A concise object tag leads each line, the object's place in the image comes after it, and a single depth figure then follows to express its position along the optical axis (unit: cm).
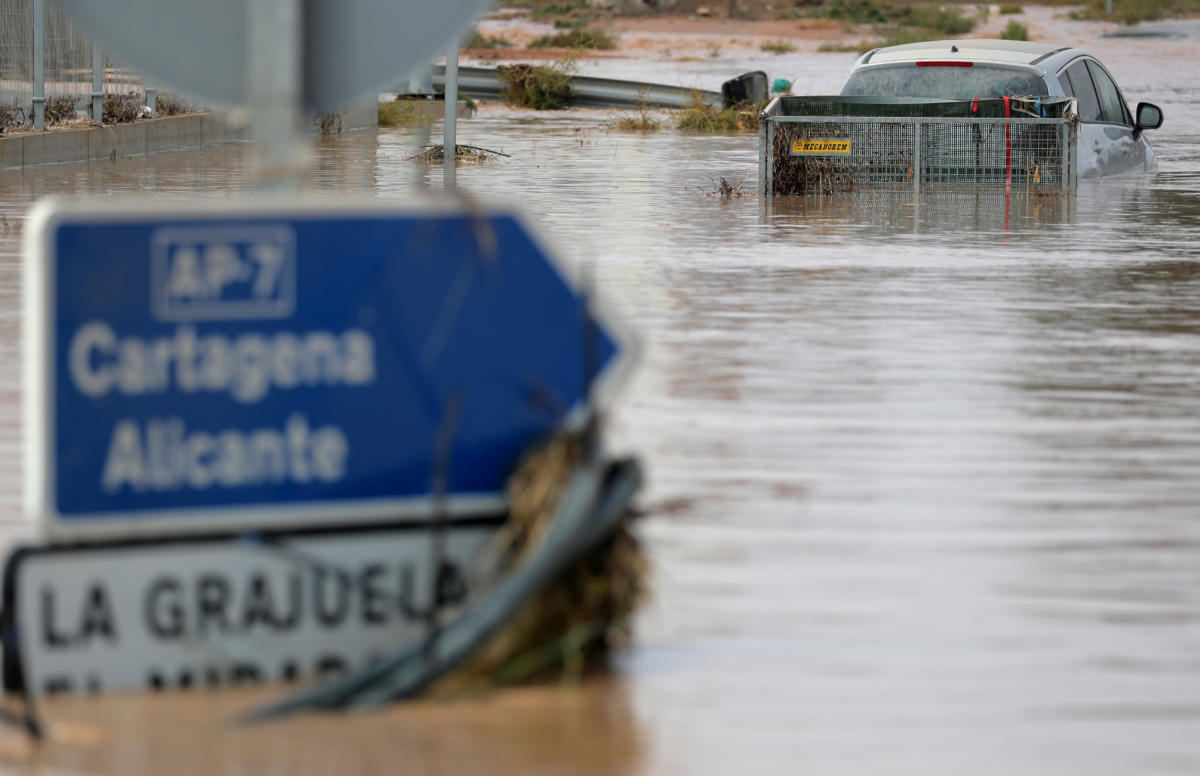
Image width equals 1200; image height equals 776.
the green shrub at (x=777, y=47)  7675
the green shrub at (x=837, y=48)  7706
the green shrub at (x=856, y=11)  9681
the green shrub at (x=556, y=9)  10819
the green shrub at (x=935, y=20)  8512
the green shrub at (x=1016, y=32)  6964
